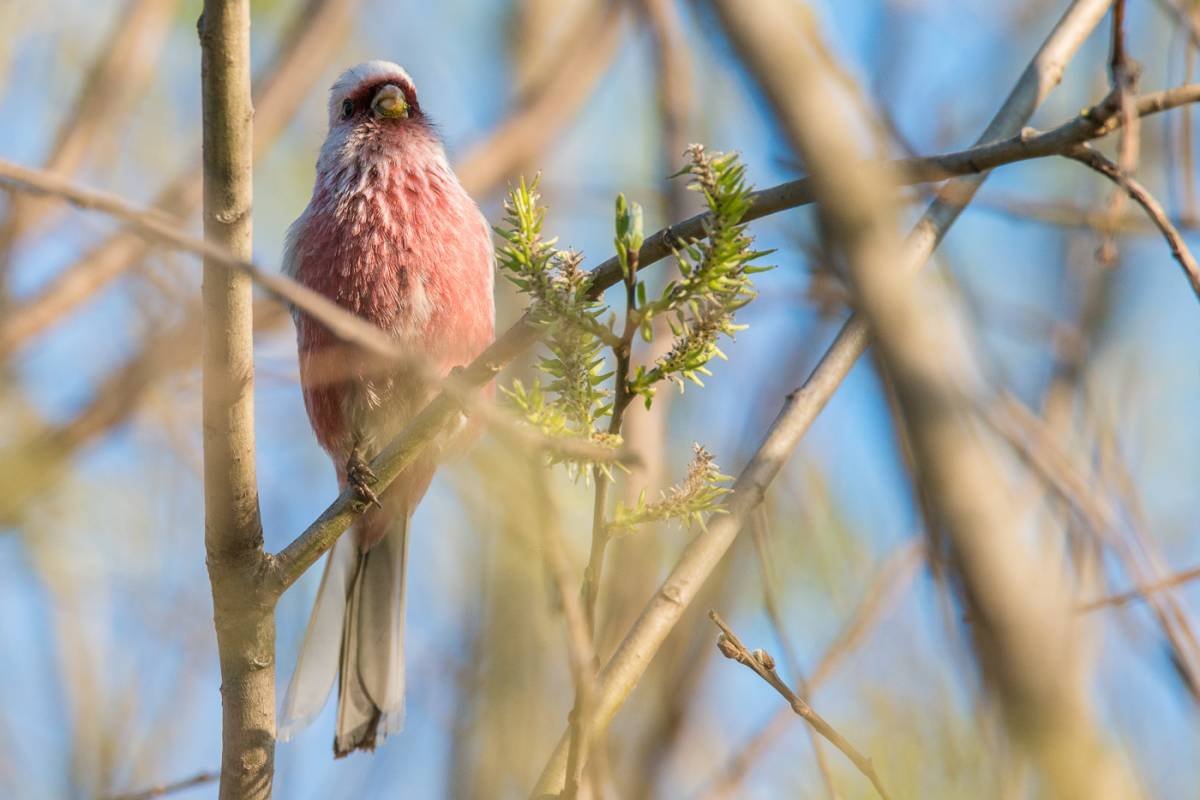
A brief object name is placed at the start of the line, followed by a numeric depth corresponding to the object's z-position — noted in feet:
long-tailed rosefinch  26.58
